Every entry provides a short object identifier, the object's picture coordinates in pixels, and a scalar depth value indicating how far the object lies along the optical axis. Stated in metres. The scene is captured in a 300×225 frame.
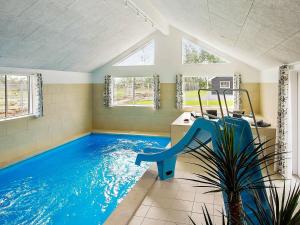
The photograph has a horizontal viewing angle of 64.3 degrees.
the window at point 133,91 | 9.50
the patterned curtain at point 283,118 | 4.30
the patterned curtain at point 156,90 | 8.93
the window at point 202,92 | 8.73
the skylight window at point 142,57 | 9.20
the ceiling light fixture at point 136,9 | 5.27
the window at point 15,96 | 6.18
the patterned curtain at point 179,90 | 8.72
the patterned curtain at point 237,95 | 8.13
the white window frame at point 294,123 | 4.38
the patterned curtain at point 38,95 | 6.87
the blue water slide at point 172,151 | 3.46
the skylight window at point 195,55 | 8.56
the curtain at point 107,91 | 9.51
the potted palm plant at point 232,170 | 1.66
